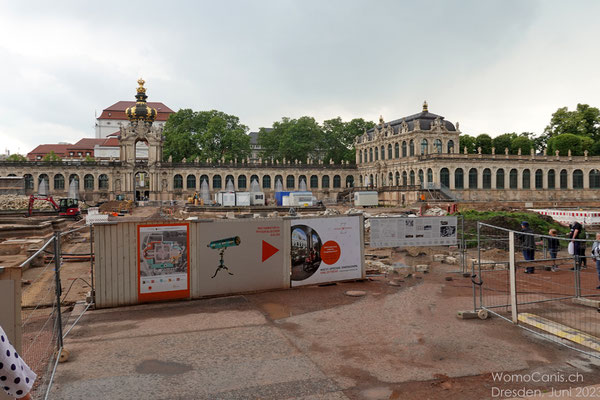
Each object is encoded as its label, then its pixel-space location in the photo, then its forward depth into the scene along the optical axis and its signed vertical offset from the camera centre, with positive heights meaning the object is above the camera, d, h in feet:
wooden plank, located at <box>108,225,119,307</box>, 37.65 -5.76
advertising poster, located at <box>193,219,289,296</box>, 41.27 -5.43
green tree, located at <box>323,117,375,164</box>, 332.53 +52.06
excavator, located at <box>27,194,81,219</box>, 141.08 -1.00
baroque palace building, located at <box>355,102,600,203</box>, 218.59 +15.69
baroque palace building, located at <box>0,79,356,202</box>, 245.24 +19.52
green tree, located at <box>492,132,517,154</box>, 286.62 +39.27
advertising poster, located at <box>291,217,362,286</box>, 45.70 -5.36
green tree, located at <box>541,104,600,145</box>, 298.35 +56.29
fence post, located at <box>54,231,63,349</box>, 26.35 -4.67
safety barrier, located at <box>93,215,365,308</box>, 37.91 -5.28
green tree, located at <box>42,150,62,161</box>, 351.44 +42.58
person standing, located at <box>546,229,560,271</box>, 52.10 -6.23
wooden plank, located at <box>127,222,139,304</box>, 38.27 -5.51
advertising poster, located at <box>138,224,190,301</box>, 38.70 -5.40
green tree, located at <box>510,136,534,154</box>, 278.46 +36.10
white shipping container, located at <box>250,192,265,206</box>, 204.85 +1.87
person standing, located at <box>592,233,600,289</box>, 41.37 -5.20
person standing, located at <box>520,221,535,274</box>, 50.97 -6.57
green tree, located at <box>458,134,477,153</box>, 296.10 +40.15
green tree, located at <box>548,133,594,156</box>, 270.26 +35.73
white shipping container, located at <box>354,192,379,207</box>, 197.88 +1.16
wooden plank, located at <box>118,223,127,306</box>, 37.83 -5.53
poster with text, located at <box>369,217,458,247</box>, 51.72 -3.84
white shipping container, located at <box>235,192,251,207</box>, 197.36 +1.88
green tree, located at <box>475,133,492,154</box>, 292.40 +40.21
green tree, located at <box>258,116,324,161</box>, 303.27 +46.82
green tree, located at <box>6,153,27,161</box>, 372.54 +44.42
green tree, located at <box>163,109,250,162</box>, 278.46 +44.13
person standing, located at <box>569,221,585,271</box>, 50.26 -3.99
